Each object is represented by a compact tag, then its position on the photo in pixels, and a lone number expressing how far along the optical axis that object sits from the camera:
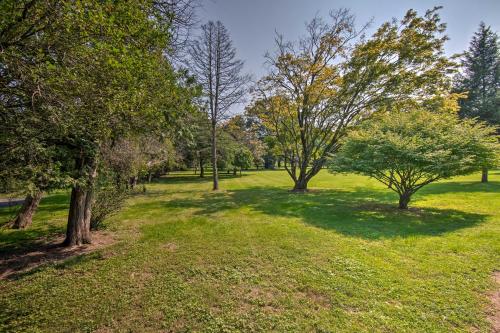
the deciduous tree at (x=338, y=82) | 11.95
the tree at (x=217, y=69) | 14.46
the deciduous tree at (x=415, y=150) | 7.42
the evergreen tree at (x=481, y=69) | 24.72
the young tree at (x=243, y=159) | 28.77
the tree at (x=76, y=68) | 2.62
